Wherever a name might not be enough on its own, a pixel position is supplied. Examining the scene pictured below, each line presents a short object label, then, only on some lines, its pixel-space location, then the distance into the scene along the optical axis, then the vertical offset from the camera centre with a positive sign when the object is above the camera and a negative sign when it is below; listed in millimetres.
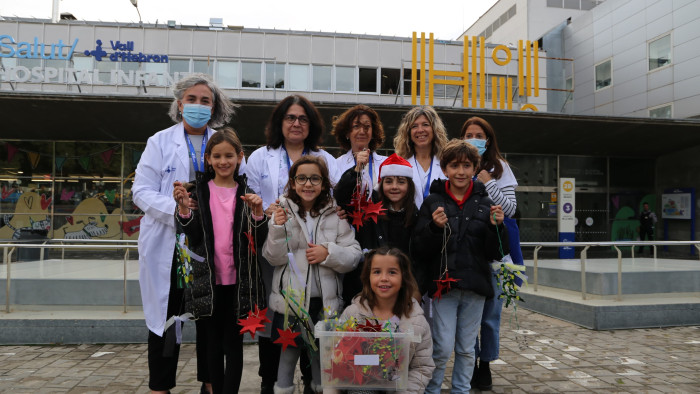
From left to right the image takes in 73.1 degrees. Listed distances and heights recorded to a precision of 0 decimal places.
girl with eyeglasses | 2961 -300
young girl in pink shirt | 2857 -265
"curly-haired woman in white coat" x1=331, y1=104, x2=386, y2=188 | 3598 +595
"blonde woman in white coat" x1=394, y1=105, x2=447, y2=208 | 3674 +549
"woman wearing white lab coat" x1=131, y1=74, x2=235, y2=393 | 3014 -8
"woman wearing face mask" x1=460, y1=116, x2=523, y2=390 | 3744 +111
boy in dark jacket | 3184 -314
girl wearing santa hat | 3197 +31
